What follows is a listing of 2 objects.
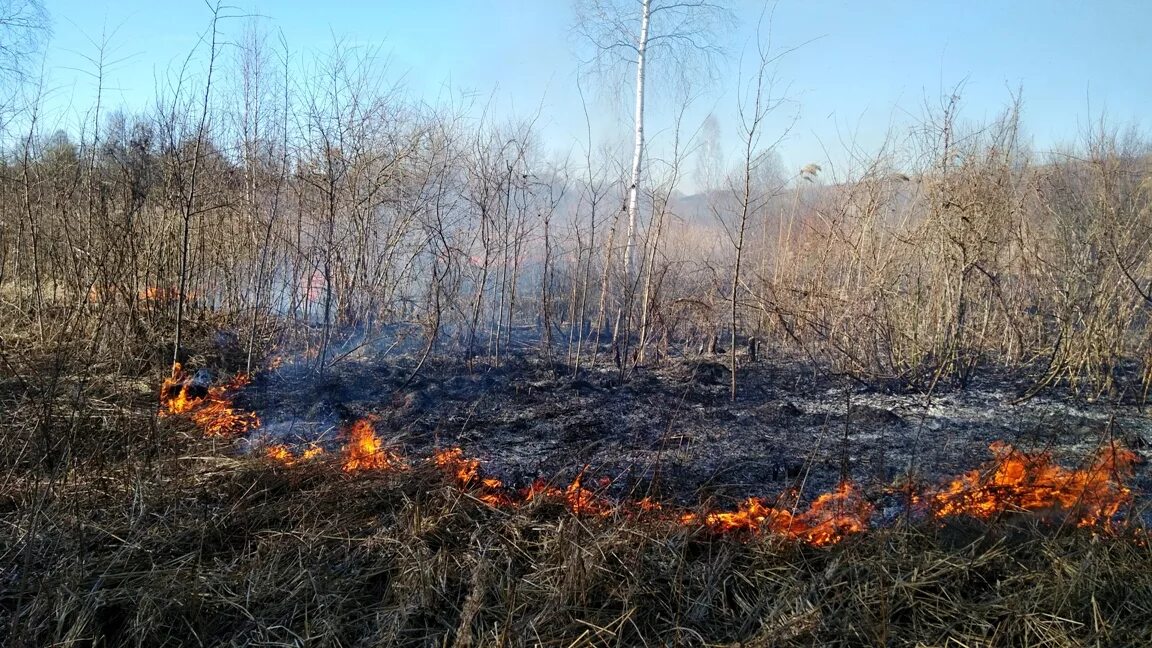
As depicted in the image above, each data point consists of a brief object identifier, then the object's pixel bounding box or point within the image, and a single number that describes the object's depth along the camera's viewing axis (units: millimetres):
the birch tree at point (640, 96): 9396
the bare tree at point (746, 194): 5293
